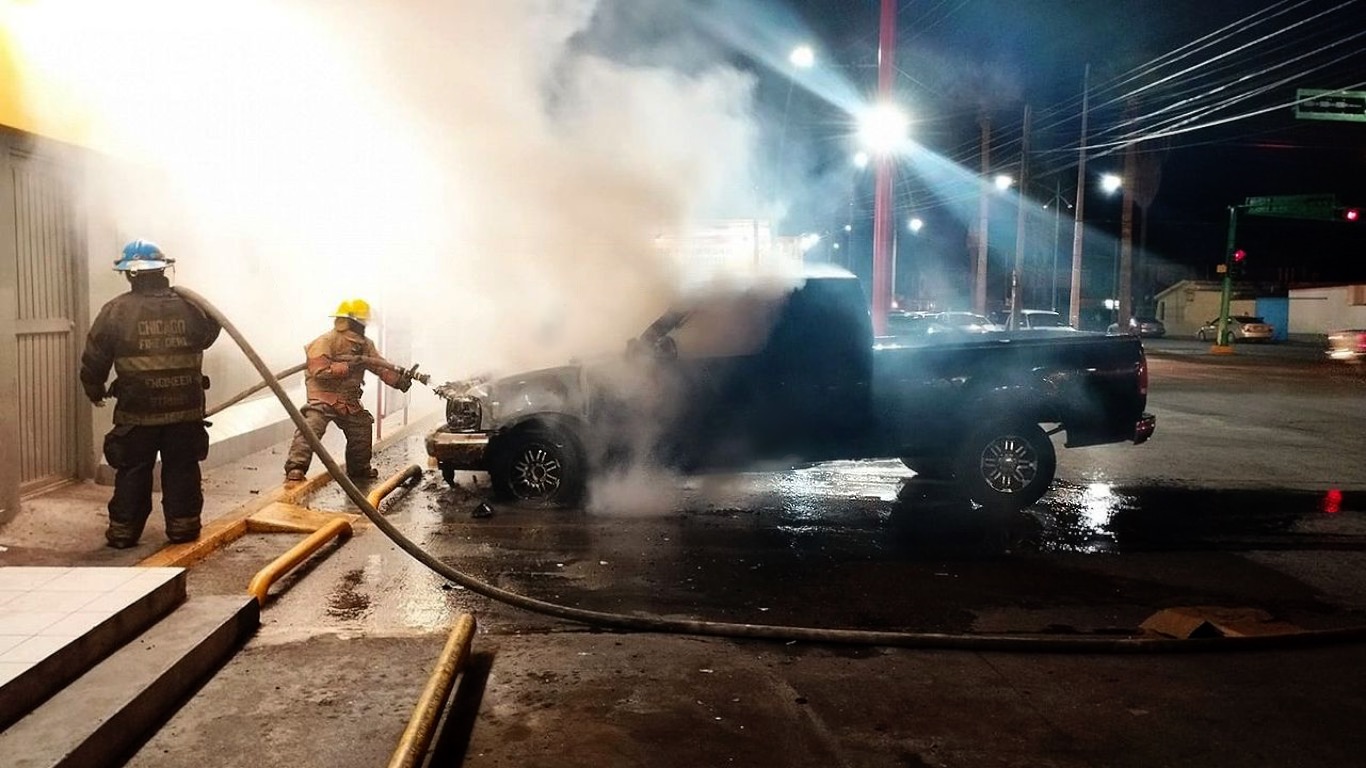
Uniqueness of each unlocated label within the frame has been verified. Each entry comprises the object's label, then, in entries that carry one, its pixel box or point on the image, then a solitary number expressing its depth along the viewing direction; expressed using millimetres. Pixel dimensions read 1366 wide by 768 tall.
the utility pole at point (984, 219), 32219
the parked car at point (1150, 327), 46531
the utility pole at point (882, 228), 13039
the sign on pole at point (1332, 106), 20516
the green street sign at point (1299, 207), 30000
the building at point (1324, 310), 45219
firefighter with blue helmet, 5461
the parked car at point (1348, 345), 26656
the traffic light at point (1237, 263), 31100
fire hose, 4527
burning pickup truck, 7488
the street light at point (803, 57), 13242
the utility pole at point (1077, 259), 30641
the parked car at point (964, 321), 26922
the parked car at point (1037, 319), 31302
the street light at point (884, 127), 13078
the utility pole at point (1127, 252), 33656
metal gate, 6203
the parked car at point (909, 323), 25328
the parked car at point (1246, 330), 43406
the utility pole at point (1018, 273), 31188
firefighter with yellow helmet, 8023
